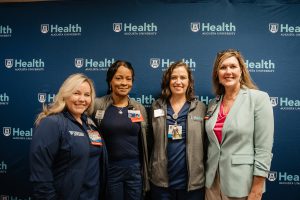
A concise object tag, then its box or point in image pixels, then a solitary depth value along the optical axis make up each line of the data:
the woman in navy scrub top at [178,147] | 2.02
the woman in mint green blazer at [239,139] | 1.77
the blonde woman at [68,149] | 1.57
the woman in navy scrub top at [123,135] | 2.08
